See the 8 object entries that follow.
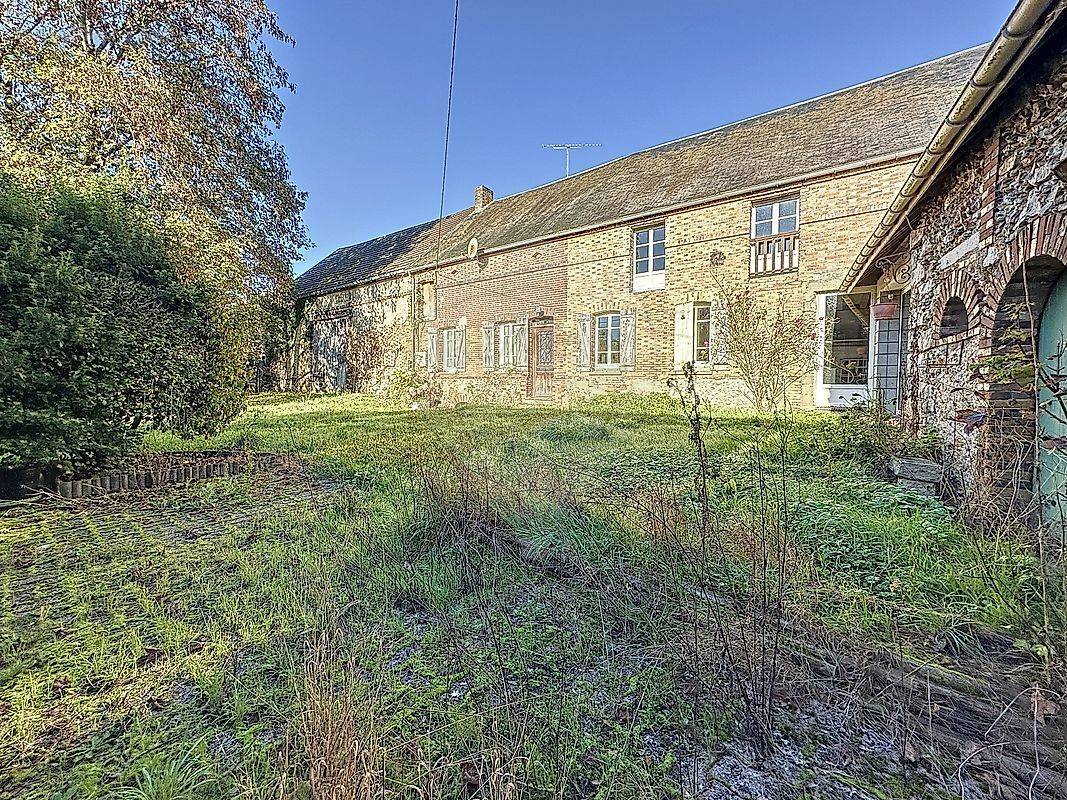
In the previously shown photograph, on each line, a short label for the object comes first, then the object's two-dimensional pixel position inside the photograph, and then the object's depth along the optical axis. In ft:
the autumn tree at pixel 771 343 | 33.01
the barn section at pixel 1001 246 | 8.89
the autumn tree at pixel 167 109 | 25.08
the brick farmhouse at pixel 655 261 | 33.60
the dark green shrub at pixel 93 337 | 12.16
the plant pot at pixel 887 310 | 26.00
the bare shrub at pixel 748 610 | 5.77
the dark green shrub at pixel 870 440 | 14.47
